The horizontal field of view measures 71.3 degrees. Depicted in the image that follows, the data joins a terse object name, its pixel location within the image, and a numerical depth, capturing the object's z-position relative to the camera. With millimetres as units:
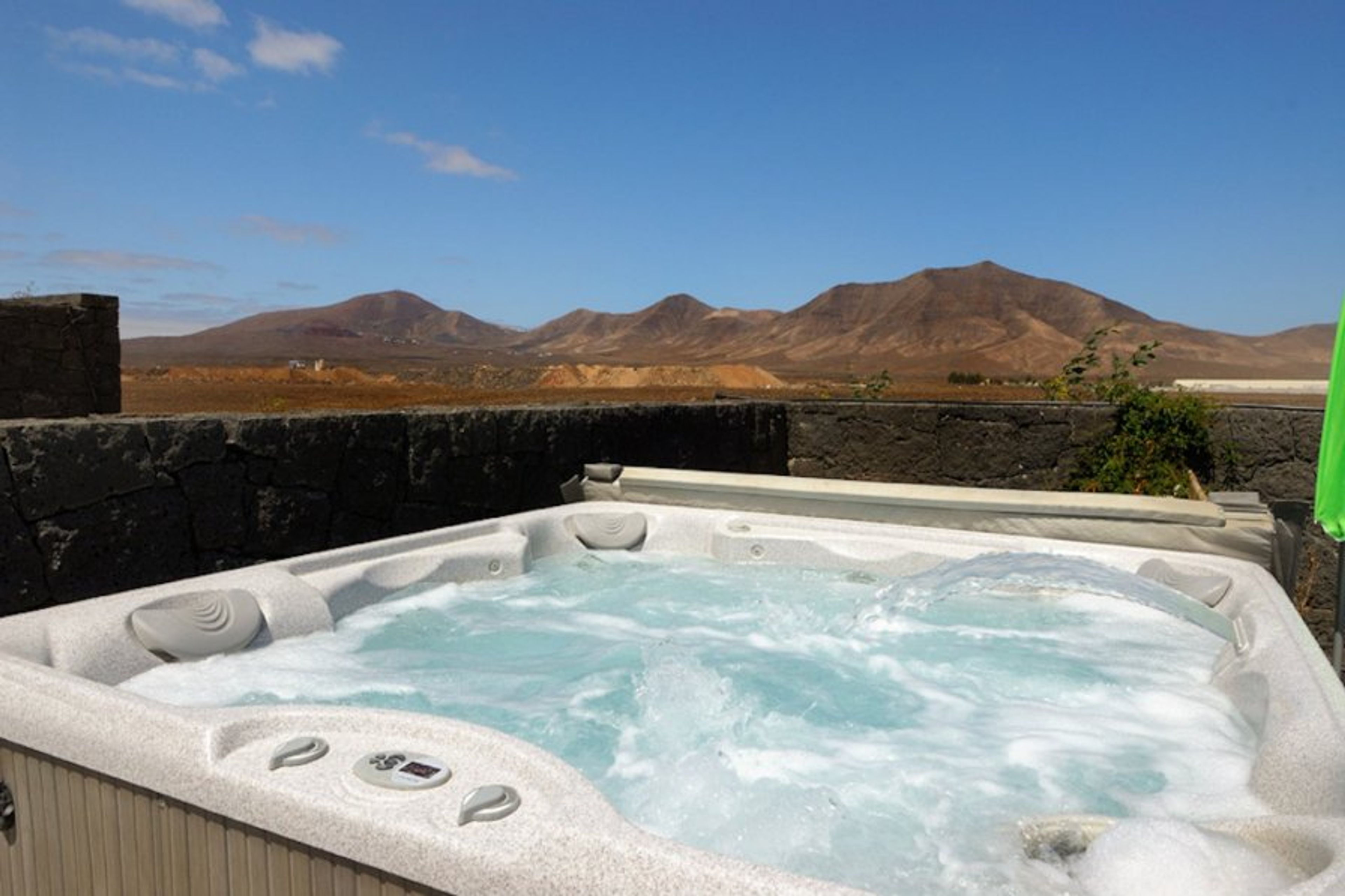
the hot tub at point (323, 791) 1116
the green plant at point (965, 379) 32094
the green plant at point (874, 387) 7430
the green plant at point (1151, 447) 5031
